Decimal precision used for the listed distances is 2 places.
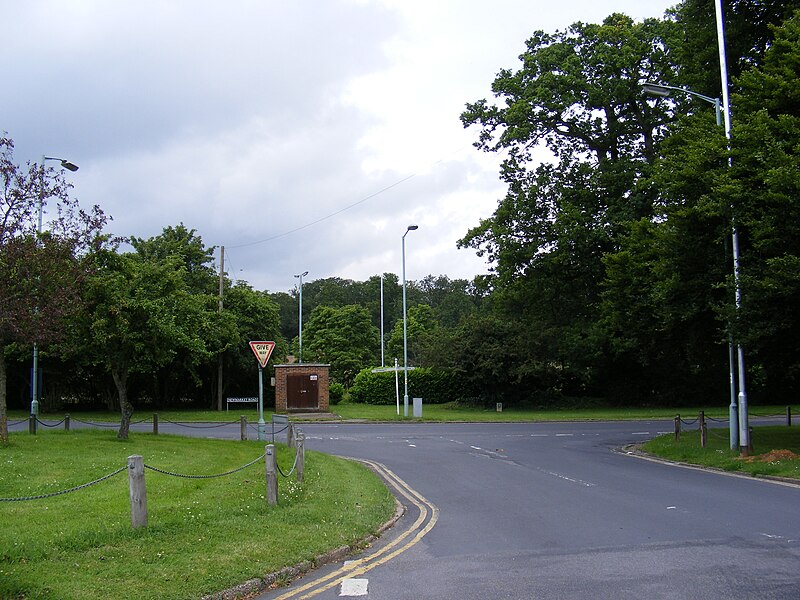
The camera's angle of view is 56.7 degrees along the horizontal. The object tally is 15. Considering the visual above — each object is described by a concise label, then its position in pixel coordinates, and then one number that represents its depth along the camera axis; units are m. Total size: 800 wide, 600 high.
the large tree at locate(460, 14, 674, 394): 35.81
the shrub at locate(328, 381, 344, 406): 52.34
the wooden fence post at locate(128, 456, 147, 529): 8.83
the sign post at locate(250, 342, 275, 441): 24.16
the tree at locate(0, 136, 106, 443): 18.95
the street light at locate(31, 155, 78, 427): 21.23
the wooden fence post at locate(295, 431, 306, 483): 13.84
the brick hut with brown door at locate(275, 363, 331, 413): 44.41
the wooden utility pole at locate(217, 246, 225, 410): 46.28
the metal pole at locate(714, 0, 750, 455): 18.94
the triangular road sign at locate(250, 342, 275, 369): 24.16
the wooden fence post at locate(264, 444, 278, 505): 11.18
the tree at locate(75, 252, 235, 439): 22.55
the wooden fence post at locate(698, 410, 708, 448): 21.66
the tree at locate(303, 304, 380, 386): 69.56
